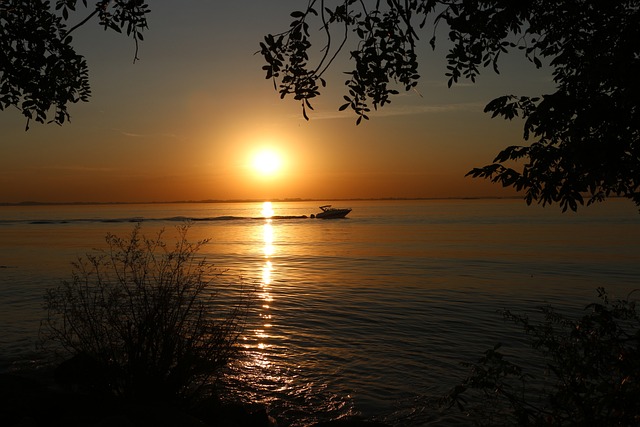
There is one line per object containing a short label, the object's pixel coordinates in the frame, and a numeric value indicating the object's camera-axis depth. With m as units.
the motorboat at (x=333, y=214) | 129.62
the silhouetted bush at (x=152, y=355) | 7.95
